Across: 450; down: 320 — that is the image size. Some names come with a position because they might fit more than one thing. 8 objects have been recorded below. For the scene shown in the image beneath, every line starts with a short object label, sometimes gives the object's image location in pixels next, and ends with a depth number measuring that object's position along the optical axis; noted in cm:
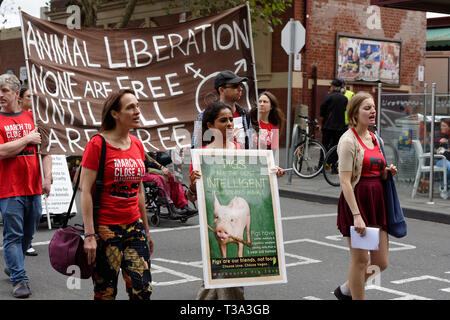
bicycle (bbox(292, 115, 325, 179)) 1468
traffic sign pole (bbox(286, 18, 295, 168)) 1366
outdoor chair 1186
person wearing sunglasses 552
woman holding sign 496
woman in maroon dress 526
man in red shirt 605
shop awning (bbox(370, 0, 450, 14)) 1391
